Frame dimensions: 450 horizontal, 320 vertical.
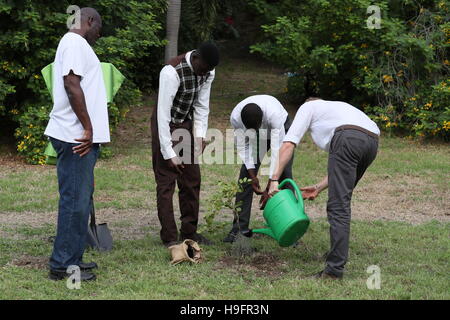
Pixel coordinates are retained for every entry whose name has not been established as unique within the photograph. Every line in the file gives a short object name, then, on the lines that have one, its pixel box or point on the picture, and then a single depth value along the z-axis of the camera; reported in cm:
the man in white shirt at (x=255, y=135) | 585
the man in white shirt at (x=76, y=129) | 475
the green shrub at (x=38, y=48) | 1002
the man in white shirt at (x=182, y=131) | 571
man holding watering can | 491
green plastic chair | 590
